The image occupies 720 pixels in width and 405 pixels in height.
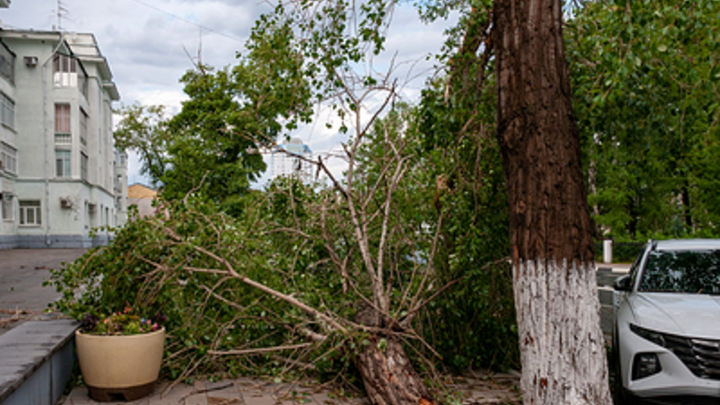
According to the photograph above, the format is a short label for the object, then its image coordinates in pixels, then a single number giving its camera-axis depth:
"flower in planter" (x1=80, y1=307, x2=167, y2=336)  5.27
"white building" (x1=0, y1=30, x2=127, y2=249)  35.34
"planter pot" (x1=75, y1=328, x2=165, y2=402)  5.10
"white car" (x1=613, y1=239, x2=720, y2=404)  4.52
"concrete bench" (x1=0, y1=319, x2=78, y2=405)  3.96
